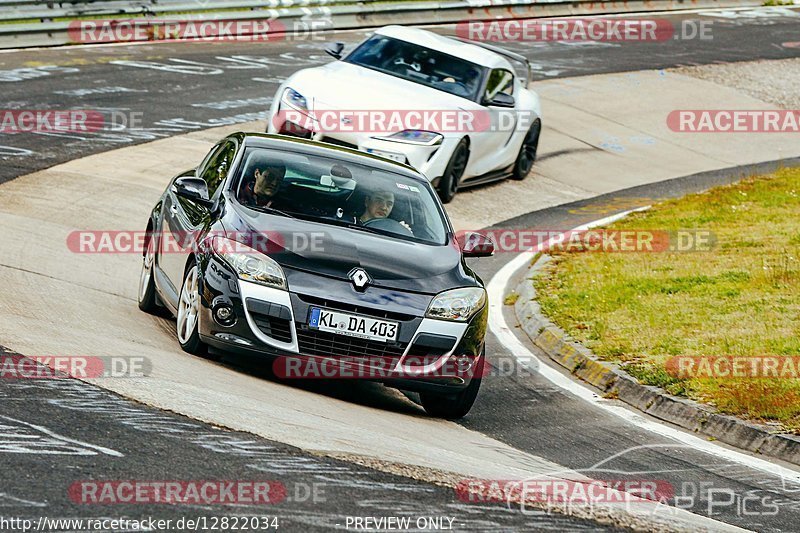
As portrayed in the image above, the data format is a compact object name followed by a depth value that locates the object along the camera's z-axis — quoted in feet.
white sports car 98.07
